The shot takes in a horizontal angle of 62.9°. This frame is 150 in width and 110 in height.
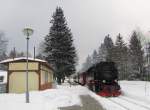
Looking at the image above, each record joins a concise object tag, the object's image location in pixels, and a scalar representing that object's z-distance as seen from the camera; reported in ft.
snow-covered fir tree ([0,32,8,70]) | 130.63
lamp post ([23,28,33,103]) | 26.50
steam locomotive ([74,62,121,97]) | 39.95
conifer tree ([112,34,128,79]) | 114.02
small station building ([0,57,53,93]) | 38.72
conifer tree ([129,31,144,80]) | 107.57
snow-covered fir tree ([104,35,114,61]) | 121.33
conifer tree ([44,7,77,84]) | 74.05
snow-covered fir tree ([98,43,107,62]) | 137.76
